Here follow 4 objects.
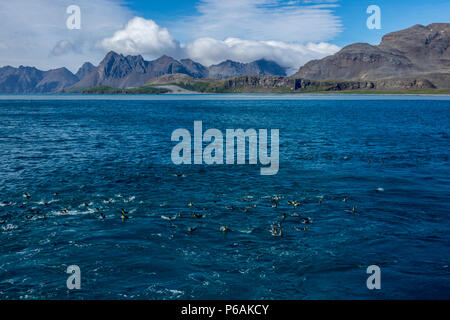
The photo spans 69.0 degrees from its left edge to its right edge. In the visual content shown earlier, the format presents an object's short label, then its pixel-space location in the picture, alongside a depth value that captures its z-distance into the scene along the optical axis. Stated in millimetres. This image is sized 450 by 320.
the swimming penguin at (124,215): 30938
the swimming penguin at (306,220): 30284
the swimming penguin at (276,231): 27766
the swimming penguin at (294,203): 34469
